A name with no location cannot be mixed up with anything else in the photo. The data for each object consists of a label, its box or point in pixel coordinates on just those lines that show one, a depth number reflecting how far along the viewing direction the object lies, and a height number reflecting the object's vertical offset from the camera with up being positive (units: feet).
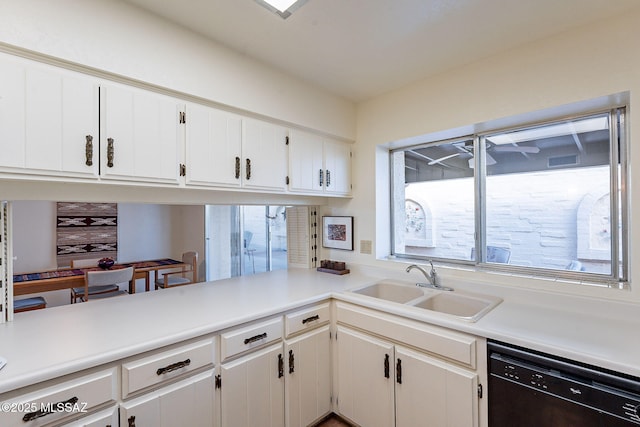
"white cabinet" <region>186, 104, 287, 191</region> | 5.40 +1.36
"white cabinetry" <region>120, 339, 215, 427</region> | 3.81 -2.49
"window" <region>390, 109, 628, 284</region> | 5.35 +0.32
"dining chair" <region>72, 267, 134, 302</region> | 8.96 -2.11
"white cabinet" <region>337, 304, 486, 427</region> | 4.56 -2.87
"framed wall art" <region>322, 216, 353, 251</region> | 8.58 -0.53
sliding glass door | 9.70 -0.87
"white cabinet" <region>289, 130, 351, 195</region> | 7.13 +1.37
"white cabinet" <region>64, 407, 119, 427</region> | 3.45 -2.52
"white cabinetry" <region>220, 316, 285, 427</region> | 4.72 -2.81
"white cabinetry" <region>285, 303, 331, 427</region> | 5.59 -3.11
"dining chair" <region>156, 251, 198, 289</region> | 10.01 -2.16
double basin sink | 5.85 -1.86
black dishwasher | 3.41 -2.34
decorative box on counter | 8.23 -1.55
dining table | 8.41 -1.92
